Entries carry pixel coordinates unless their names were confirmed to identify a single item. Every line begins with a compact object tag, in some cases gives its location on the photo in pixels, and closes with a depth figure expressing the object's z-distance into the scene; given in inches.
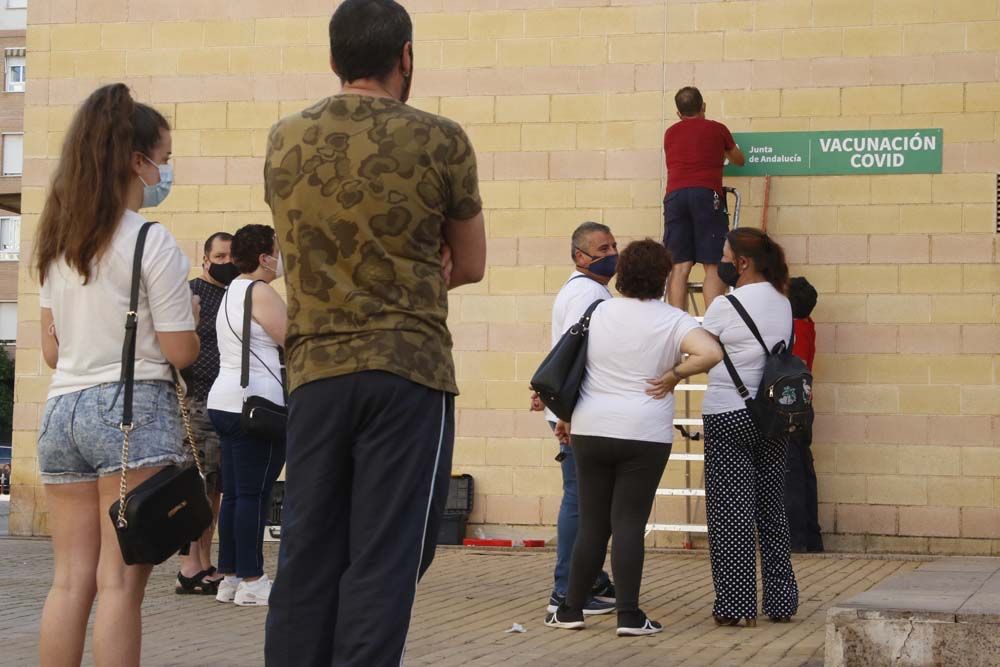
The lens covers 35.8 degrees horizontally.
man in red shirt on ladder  451.2
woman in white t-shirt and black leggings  287.9
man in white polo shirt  316.8
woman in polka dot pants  305.7
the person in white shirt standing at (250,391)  325.7
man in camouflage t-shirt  153.0
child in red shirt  443.8
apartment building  2092.8
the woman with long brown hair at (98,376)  181.9
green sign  461.4
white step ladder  450.9
